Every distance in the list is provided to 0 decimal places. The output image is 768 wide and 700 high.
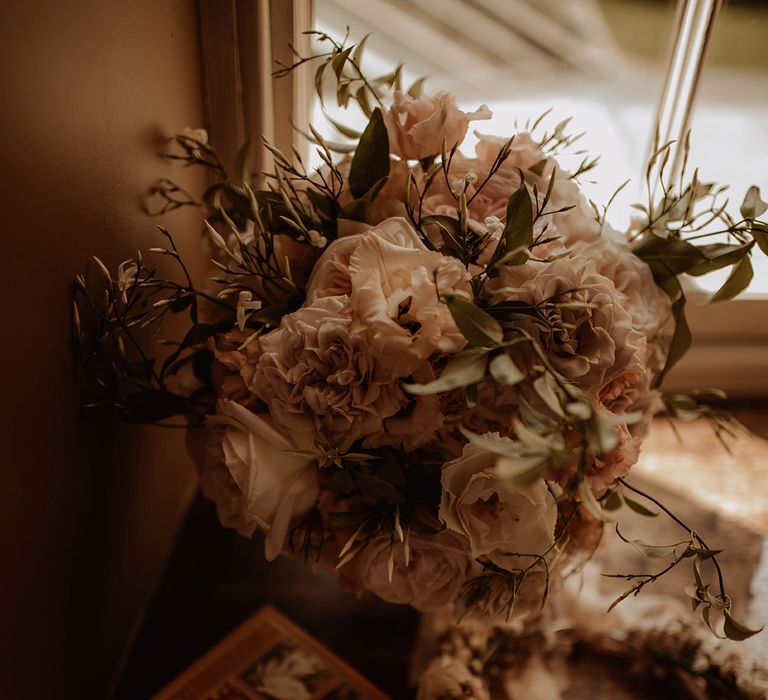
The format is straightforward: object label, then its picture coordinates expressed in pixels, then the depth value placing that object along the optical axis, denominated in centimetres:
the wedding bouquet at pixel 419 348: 49
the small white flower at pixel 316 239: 56
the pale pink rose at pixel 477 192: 58
